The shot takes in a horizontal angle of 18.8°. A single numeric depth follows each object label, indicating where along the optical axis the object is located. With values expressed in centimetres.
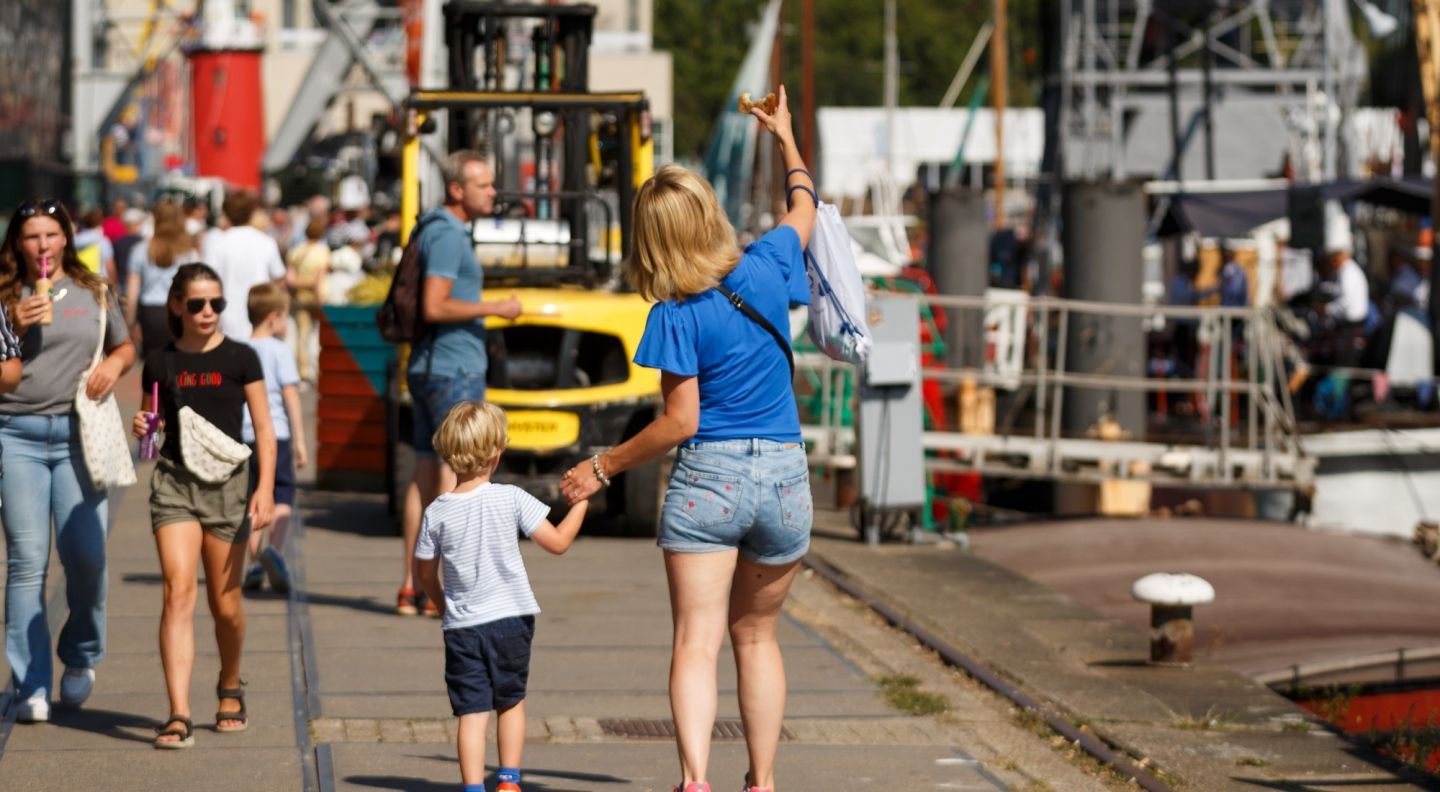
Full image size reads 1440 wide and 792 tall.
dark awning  4771
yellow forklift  2445
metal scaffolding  6260
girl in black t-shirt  1434
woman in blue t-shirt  1177
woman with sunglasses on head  1474
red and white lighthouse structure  10364
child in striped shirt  1228
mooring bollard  1813
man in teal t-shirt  1888
